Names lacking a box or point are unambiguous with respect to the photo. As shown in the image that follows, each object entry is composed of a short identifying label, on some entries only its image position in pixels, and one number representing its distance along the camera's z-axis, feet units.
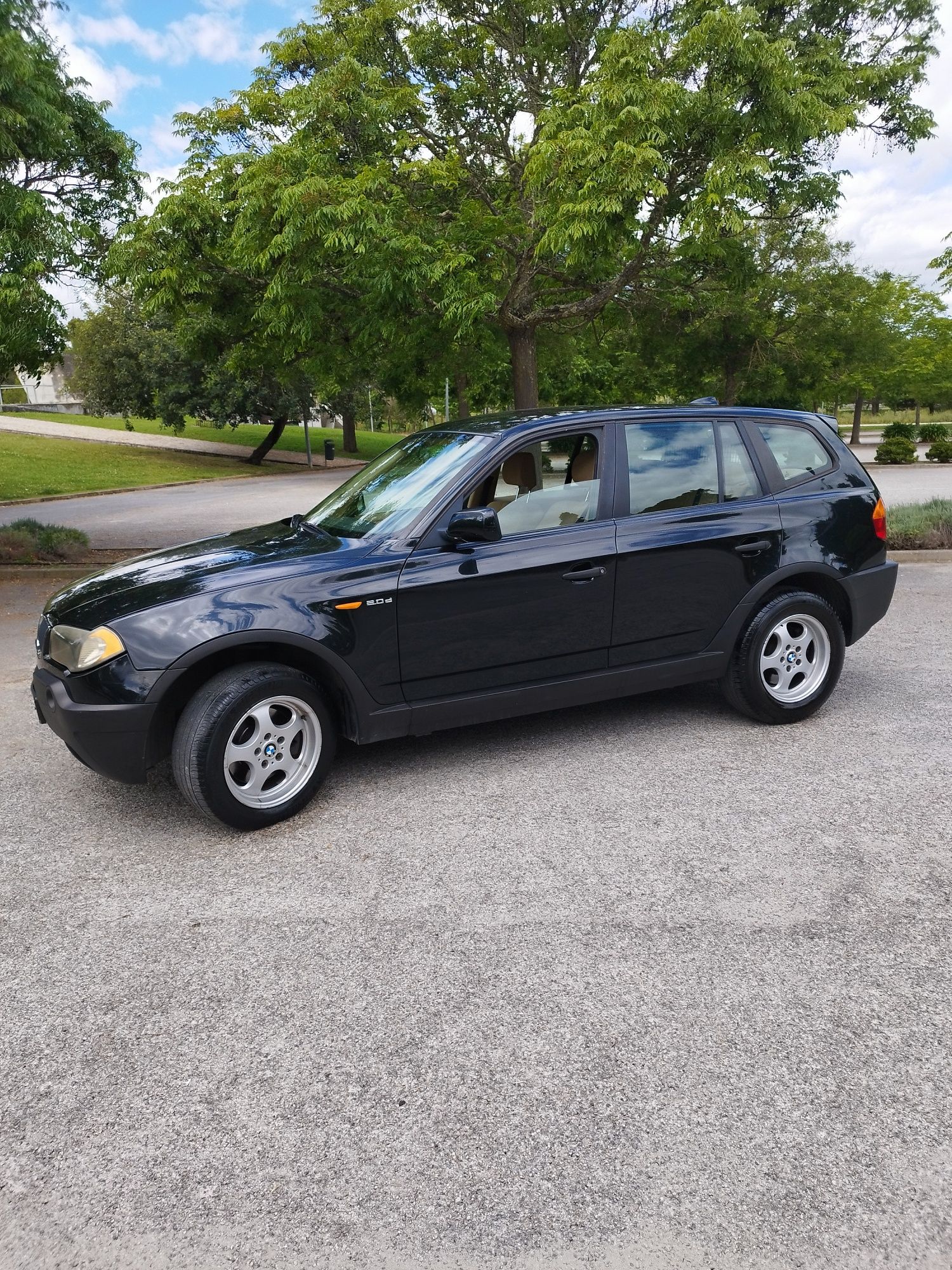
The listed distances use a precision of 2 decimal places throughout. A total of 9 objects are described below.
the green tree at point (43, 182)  27.73
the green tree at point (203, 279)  35.91
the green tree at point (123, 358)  124.98
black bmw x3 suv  12.96
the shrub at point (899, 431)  124.06
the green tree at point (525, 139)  31.19
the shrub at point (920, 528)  37.27
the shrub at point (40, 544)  37.04
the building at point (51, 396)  249.75
